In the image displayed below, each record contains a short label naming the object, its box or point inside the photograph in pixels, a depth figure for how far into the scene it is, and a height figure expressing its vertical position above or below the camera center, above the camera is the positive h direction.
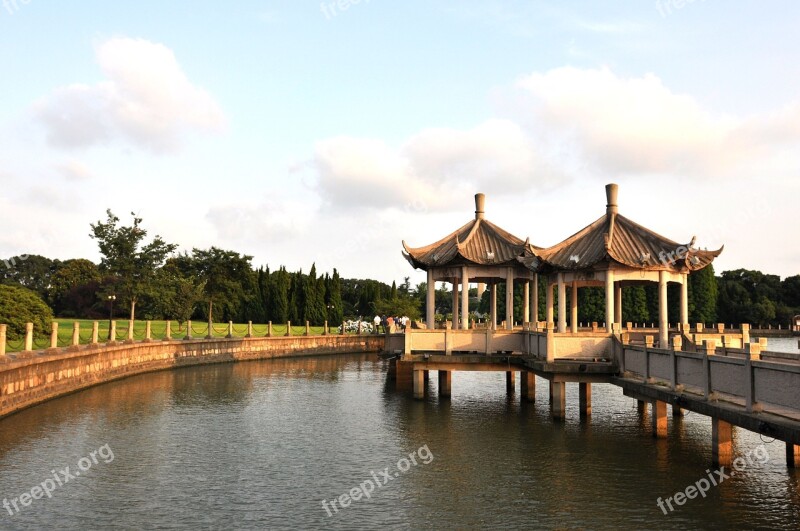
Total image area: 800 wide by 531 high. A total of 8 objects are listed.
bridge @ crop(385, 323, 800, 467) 12.92 -1.25
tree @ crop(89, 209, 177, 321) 50.50 +4.60
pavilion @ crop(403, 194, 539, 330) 29.00 +2.60
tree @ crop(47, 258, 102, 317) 80.44 +3.79
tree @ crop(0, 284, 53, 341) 31.53 +0.41
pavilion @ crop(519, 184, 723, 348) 22.42 +2.09
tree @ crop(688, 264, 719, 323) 97.62 +3.54
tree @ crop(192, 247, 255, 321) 63.88 +4.34
